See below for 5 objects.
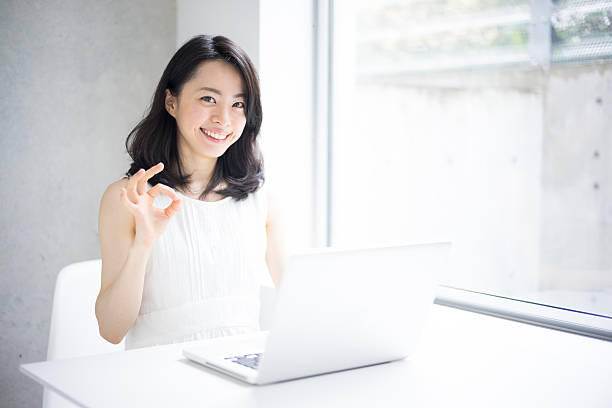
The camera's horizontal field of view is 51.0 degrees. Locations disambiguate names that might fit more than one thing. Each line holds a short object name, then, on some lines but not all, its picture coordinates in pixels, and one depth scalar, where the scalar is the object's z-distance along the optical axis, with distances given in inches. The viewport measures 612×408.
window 70.7
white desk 37.9
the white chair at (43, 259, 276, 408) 61.1
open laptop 38.0
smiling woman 63.6
